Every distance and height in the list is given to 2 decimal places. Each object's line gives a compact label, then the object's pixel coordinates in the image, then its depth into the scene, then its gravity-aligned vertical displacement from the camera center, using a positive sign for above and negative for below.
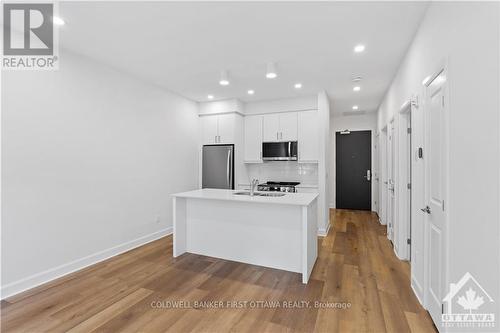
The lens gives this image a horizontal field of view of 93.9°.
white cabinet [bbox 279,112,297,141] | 4.93 +0.84
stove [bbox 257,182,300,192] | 4.74 -0.43
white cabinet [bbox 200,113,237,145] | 5.10 +0.84
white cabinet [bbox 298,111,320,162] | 4.75 +0.60
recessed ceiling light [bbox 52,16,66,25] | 2.29 +1.45
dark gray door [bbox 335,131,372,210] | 6.54 -0.12
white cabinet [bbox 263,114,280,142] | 5.09 +0.86
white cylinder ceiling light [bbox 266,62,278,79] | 3.17 +1.31
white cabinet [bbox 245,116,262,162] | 5.27 +0.62
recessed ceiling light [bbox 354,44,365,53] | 2.75 +1.41
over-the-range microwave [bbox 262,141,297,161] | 4.89 +0.32
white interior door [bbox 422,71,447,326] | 1.79 -0.21
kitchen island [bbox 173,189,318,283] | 2.86 -0.84
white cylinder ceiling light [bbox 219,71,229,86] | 3.53 +1.35
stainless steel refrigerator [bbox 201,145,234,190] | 5.06 -0.02
